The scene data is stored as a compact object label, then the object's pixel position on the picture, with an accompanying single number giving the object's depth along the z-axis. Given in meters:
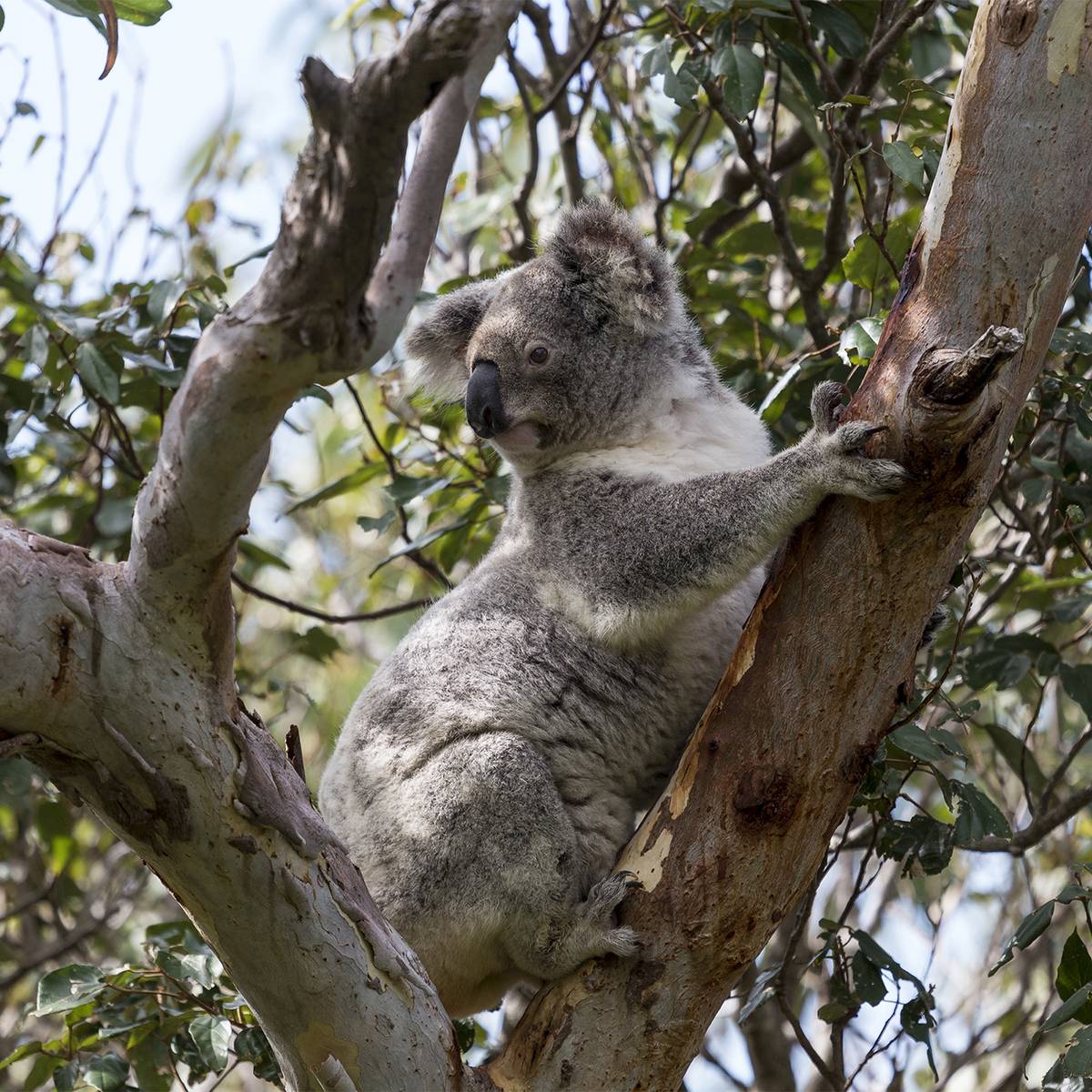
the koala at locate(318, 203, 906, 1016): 5.14
